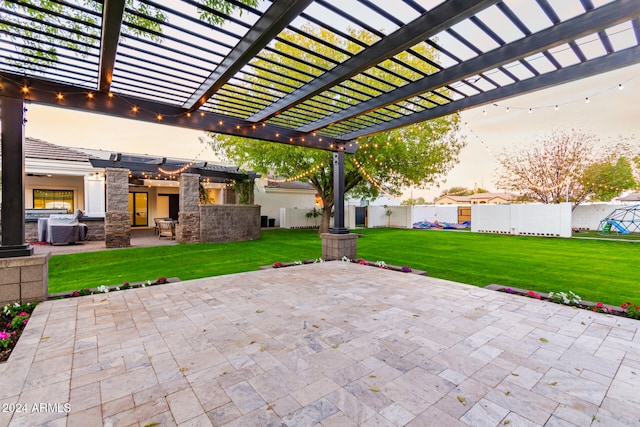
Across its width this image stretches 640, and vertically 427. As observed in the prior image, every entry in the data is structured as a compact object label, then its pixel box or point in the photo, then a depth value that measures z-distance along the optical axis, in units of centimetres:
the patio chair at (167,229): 1105
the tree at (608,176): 1573
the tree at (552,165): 1650
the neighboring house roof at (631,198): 1953
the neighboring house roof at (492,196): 3694
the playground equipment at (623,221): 1354
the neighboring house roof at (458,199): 3762
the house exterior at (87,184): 1077
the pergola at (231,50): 260
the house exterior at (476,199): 3618
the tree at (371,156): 1027
